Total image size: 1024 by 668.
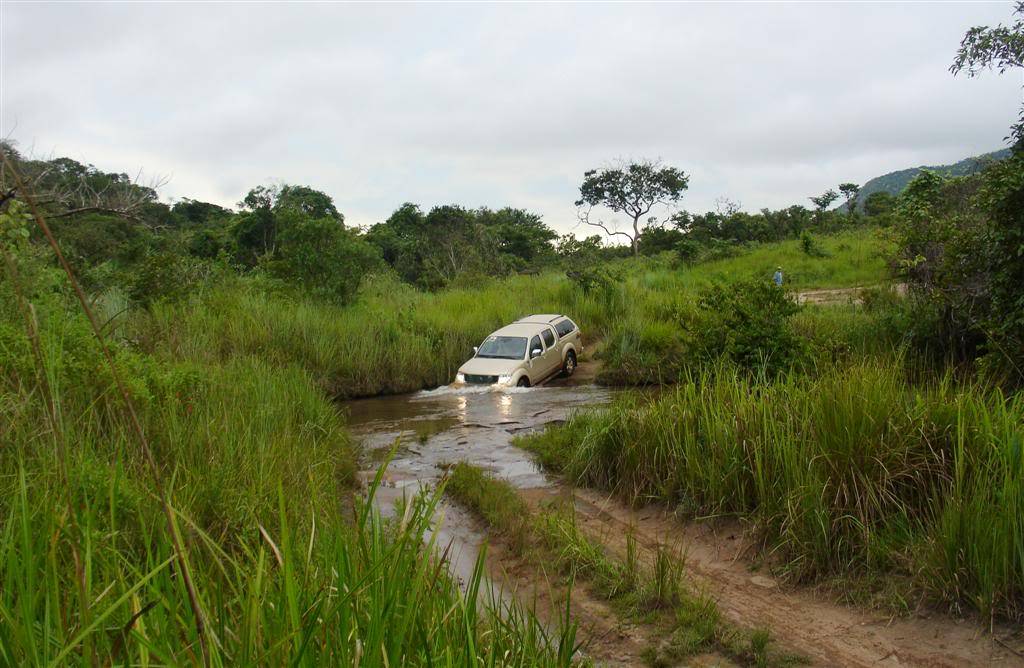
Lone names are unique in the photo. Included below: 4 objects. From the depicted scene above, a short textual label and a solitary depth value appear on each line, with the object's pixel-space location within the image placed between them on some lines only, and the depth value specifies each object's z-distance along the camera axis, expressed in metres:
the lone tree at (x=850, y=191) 48.93
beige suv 17.72
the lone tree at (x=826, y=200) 50.31
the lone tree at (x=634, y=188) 47.97
